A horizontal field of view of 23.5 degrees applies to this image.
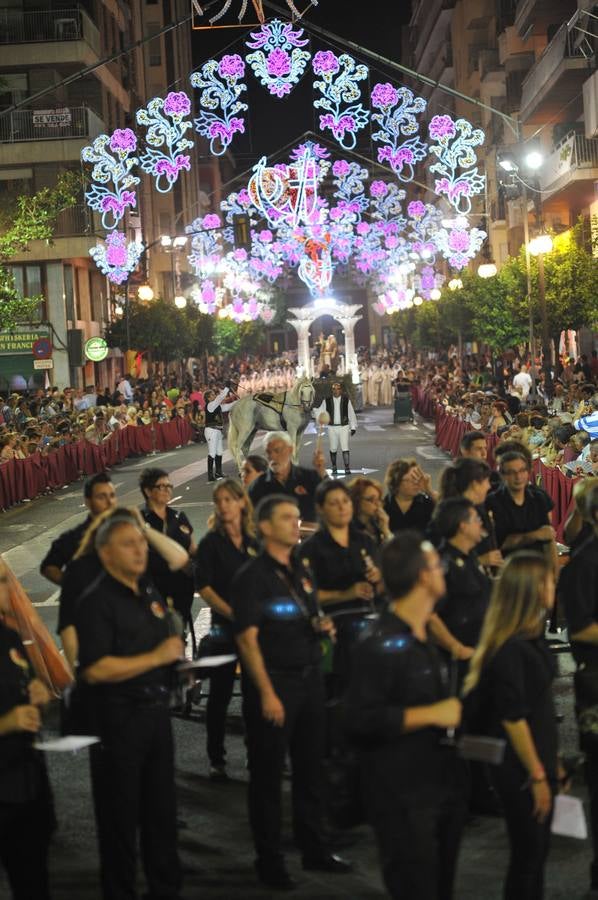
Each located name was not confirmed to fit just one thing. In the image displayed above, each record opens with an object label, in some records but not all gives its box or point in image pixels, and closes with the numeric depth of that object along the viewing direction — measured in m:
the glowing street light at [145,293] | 52.36
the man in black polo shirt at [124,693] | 5.95
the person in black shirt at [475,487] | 8.23
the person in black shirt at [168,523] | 9.59
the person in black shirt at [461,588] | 6.97
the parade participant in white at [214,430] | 26.98
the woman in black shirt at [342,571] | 7.61
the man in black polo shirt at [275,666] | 6.55
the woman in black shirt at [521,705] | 5.36
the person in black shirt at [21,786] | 5.59
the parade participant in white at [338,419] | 27.42
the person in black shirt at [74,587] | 6.37
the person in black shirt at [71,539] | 8.63
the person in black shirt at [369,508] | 8.69
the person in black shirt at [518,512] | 9.48
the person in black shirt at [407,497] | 9.48
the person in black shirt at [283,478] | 10.13
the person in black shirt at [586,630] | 6.36
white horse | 24.88
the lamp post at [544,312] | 29.20
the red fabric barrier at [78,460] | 26.08
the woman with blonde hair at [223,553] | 8.15
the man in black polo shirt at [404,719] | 4.98
